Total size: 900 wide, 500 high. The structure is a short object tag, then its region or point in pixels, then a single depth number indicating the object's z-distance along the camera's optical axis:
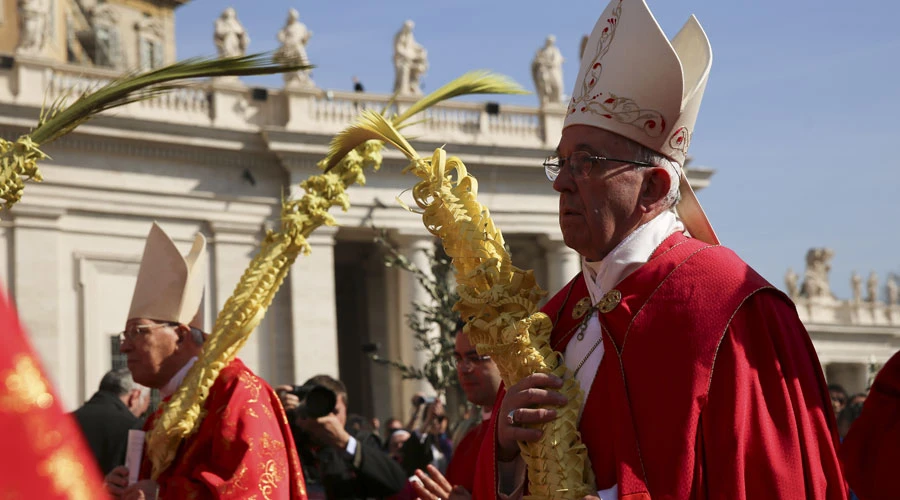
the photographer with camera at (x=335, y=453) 6.23
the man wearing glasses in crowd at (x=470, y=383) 4.82
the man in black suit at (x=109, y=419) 7.56
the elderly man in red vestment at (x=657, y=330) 2.76
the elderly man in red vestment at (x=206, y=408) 4.78
